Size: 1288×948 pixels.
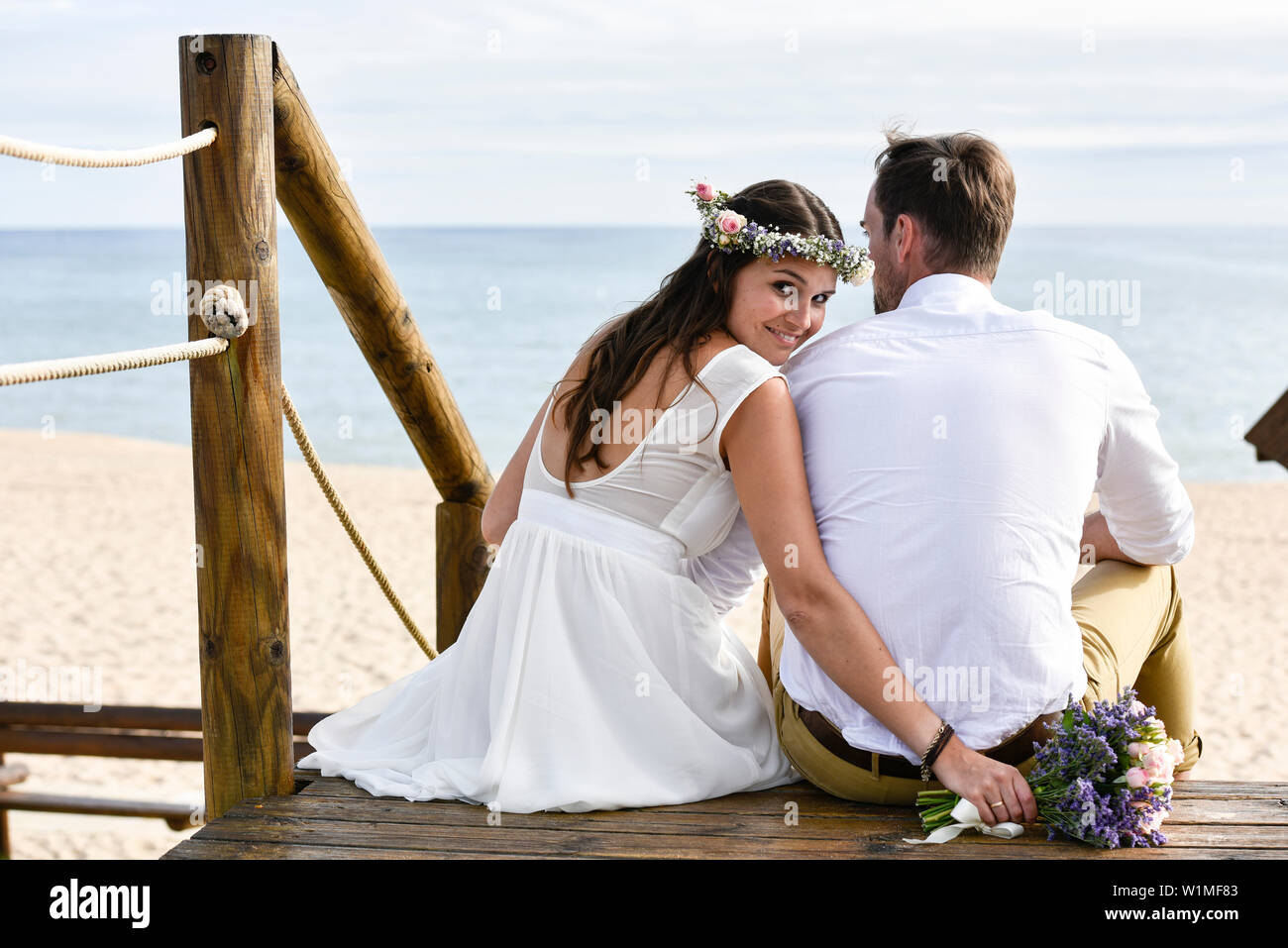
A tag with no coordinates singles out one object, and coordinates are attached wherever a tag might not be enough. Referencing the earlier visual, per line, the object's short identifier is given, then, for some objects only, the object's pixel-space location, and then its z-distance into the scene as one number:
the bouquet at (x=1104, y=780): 1.91
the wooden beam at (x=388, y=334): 2.40
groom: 2.04
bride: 2.11
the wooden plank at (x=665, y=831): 1.94
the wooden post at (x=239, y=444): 2.05
